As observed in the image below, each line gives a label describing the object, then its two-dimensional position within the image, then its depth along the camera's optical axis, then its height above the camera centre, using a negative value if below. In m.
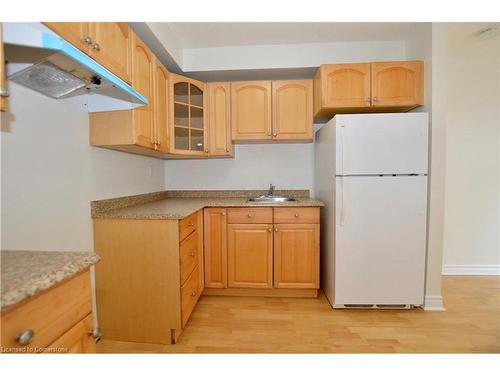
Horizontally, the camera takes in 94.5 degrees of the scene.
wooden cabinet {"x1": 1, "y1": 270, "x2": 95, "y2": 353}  0.57 -0.40
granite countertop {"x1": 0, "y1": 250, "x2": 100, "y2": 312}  0.56 -0.27
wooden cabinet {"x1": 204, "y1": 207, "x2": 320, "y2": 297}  2.12 -0.67
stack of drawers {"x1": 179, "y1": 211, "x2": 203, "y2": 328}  1.61 -0.65
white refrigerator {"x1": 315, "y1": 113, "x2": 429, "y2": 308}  1.83 -0.25
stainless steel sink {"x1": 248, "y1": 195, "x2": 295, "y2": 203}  2.46 -0.23
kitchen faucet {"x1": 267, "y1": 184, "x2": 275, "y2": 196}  2.59 -0.14
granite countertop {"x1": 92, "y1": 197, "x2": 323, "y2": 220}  1.55 -0.24
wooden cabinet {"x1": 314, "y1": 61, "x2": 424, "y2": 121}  2.00 +0.82
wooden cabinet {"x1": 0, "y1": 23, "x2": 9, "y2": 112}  0.70 +0.29
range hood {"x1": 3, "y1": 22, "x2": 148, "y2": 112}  0.78 +0.47
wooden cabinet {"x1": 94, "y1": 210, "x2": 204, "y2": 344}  1.55 -0.69
